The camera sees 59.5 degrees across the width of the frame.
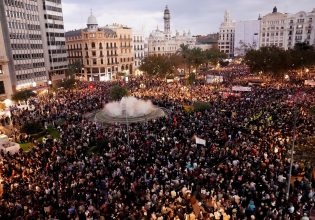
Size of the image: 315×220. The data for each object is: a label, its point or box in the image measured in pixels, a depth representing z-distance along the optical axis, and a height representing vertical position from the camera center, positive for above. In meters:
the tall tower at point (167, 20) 149.98 +15.62
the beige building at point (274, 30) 111.06 +6.38
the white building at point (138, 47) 96.25 +0.92
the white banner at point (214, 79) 51.06 -5.73
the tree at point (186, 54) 73.62 -1.58
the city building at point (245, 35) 153.88 +6.32
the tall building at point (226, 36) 165.25 +6.41
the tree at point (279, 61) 50.72 -2.92
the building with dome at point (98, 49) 77.31 +0.50
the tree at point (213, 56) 91.62 -3.01
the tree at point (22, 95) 37.69 -5.66
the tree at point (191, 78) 45.14 -4.86
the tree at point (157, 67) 63.00 -4.00
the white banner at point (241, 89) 38.00 -5.71
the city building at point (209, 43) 160.25 +2.20
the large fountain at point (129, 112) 29.86 -6.82
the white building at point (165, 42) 115.81 +3.13
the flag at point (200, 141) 19.71 -6.54
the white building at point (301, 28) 102.31 +6.30
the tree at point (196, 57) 71.57 -2.47
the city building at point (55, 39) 66.56 +3.18
